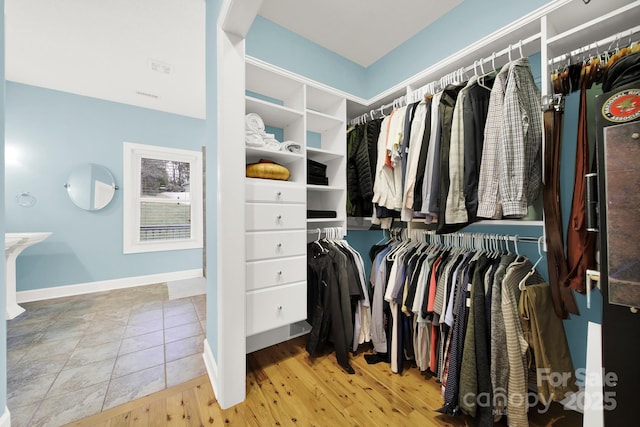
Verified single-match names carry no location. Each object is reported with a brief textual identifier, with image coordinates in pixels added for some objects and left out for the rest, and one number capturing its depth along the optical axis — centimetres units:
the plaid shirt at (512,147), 107
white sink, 232
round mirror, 304
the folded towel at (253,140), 157
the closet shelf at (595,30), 97
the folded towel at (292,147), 173
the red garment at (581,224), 97
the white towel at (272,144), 167
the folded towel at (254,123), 158
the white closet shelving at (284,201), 149
